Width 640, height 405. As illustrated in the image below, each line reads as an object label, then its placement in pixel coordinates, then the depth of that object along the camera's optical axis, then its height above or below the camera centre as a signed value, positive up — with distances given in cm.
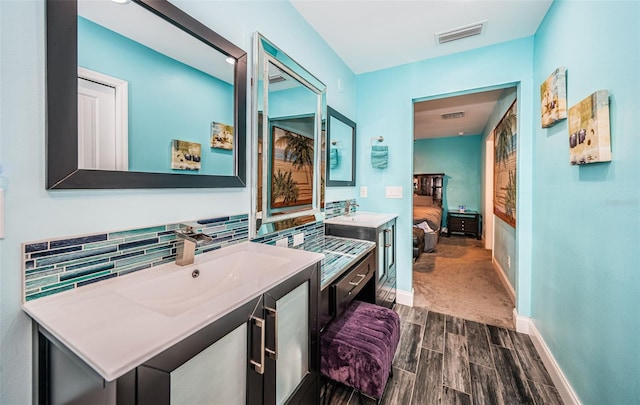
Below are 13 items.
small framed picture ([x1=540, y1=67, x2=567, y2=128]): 160 +68
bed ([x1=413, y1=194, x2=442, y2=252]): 487 -44
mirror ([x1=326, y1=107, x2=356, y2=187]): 246 +52
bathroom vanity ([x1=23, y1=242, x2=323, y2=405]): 56 -37
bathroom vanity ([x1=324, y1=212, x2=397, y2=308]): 216 -31
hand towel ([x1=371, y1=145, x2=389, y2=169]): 286 +50
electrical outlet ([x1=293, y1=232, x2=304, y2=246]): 187 -29
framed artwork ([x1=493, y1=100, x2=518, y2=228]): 282 +42
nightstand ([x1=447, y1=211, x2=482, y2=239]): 627 -57
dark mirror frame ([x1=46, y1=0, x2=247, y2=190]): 76 +27
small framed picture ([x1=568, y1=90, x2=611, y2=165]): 115 +34
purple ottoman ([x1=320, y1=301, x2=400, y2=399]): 134 -82
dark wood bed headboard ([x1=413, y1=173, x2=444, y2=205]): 692 +41
